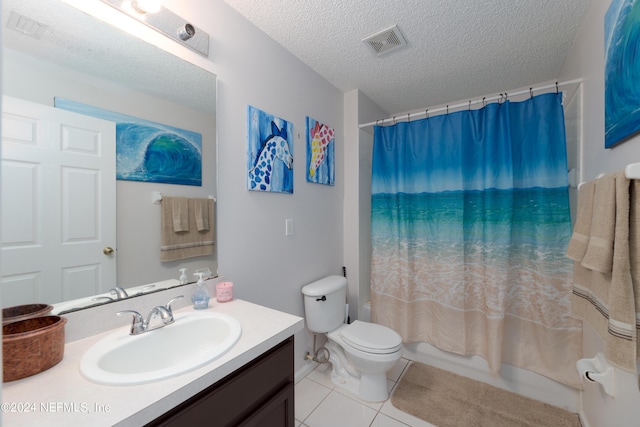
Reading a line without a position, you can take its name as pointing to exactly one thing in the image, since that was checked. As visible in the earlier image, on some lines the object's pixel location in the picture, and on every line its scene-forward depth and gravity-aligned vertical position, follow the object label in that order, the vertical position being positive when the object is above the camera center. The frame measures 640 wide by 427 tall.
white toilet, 1.61 -0.84
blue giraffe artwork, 1.50 +0.37
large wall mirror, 0.82 +0.44
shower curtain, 1.65 -0.17
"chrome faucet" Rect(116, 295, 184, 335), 0.95 -0.40
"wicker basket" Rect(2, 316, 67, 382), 0.68 -0.37
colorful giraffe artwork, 1.93 +0.47
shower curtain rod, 1.55 +0.78
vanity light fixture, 1.04 +0.82
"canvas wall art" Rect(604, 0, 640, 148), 0.91 +0.54
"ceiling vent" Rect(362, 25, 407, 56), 1.54 +1.07
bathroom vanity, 0.60 -0.45
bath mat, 1.53 -1.22
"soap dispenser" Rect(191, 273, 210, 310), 1.18 -0.38
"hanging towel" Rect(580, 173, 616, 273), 0.88 -0.06
